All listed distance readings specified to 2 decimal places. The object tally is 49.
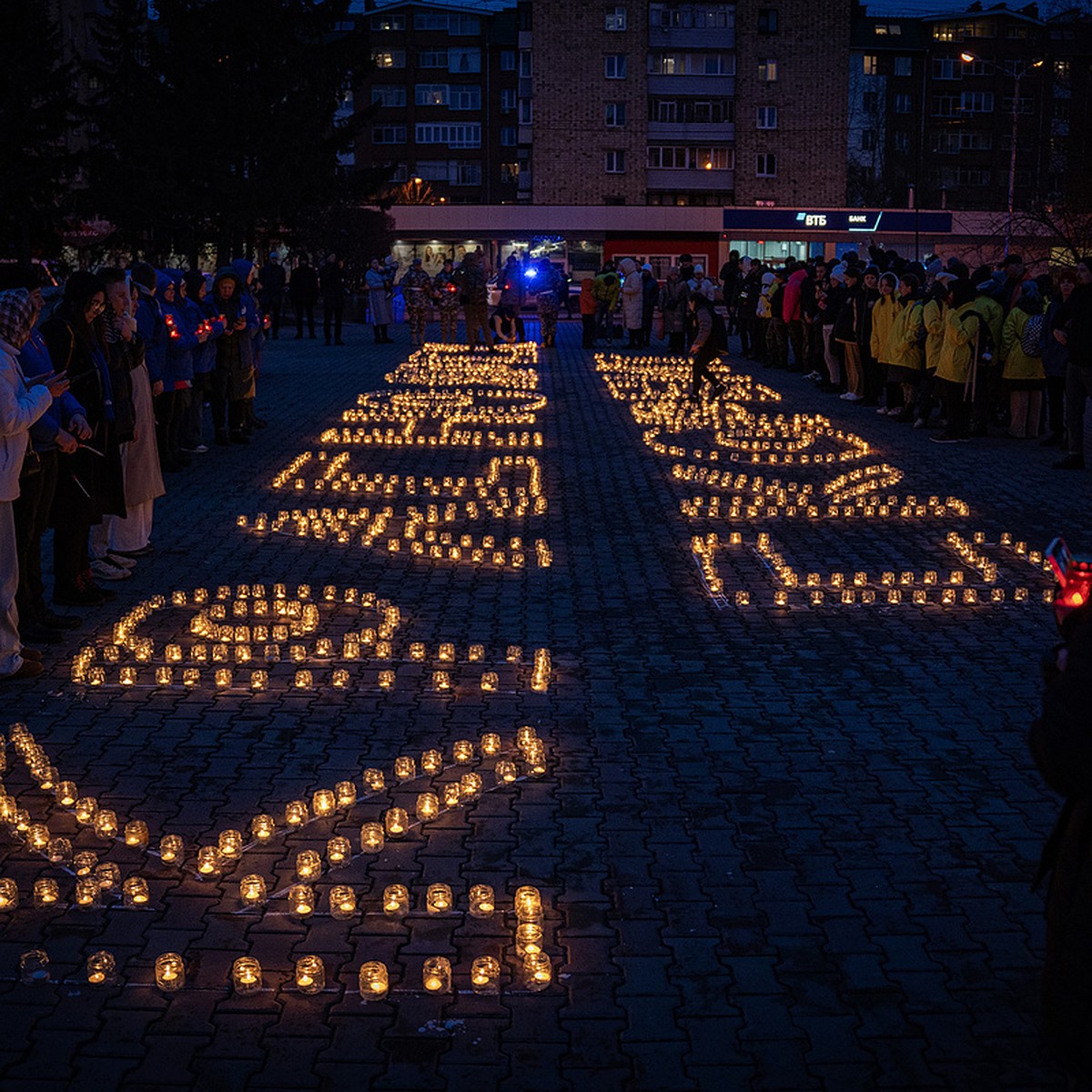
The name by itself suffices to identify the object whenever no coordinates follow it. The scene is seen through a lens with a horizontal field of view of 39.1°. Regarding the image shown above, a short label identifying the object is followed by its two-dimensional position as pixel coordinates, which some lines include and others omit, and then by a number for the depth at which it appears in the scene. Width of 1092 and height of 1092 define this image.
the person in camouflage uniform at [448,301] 37.22
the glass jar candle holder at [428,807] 6.34
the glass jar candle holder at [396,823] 6.16
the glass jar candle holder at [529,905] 5.34
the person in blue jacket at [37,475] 8.48
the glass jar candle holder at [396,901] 5.38
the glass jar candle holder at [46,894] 5.46
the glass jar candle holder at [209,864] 5.73
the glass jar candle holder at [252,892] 5.48
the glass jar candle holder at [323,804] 6.36
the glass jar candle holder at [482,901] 5.36
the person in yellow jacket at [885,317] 20.80
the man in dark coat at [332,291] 36.64
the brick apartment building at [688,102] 78.94
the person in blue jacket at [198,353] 16.08
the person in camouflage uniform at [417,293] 37.62
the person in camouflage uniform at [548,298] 35.53
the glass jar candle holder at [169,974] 4.83
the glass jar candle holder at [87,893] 5.46
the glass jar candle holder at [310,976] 4.81
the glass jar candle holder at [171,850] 5.82
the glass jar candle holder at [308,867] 5.71
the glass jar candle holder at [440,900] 5.39
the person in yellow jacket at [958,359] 18.00
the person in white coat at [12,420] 7.71
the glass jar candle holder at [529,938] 5.08
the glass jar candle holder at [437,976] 4.81
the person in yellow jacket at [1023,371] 17.97
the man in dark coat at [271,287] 37.16
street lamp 37.62
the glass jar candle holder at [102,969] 4.87
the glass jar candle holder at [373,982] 4.78
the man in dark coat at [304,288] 38.56
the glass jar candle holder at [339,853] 5.83
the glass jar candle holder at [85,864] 5.73
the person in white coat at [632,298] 33.81
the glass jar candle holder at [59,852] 5.86
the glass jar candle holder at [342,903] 5.37
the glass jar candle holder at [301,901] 5.38
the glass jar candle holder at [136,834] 6.00
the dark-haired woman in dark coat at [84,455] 9.50
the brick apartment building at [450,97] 105.00
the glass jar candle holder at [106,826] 6.11
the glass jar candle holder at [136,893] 5.47
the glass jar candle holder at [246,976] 4.81
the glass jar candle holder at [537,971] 4.85
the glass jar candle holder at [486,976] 4.81
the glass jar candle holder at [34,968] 4.87
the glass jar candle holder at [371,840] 5.95
